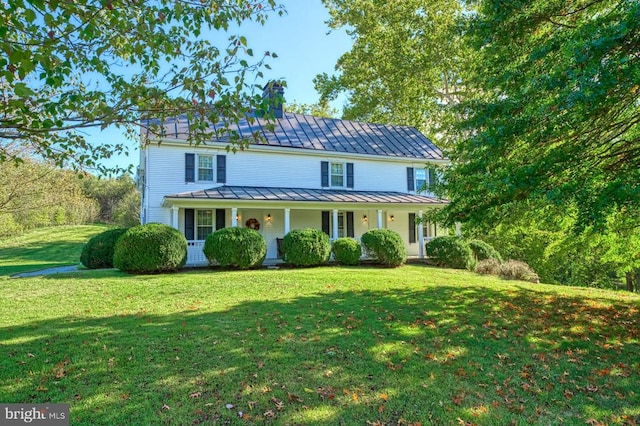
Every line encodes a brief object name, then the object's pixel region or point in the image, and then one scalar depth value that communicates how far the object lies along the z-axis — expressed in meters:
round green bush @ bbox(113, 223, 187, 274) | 11.29
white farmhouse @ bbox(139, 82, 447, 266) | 14.76
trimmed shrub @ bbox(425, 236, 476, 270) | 15.30
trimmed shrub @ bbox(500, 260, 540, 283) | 13.56
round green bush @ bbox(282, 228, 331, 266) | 13.37
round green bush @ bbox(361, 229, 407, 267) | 14.25
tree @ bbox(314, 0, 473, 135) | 22.77
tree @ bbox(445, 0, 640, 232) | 4.73
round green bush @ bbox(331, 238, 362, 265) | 14.30
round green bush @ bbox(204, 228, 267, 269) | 12.38
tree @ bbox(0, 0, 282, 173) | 3.57
